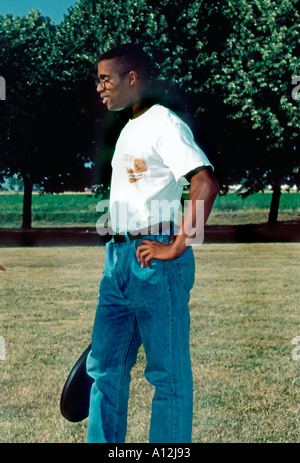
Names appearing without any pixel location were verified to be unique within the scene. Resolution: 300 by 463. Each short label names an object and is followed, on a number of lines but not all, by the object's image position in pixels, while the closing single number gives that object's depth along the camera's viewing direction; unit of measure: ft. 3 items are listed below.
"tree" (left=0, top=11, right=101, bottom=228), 93.09
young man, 11.71
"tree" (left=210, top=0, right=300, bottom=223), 82.64
